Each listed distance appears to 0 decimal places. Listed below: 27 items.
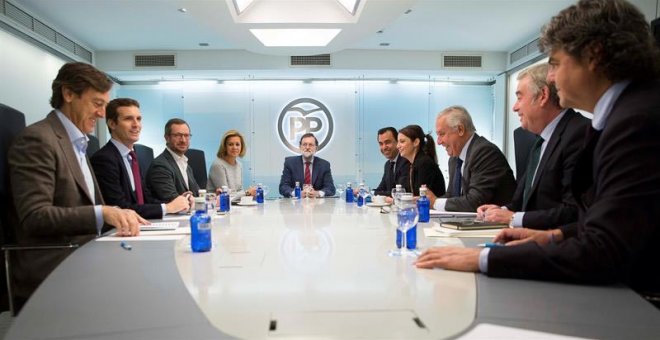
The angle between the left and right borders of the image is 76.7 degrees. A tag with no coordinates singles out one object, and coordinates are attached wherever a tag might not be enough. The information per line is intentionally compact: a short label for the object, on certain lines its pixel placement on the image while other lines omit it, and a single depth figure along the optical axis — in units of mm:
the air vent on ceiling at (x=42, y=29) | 4090
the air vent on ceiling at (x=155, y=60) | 6133
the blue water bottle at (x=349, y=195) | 3449
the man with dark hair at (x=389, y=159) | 4367
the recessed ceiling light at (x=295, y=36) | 3391
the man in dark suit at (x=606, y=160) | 963
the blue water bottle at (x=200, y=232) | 1483
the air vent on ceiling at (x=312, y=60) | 6188
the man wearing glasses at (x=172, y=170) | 3043
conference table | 845
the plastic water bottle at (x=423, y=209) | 2146
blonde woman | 4395
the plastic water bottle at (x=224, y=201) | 2695
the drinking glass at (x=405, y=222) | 1426
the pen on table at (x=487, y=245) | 1429
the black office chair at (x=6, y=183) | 1778
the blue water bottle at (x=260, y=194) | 3387
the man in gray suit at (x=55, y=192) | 1719
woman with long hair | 3506
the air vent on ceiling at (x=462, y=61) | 6332
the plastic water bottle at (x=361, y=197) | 3133
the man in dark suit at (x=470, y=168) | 2627
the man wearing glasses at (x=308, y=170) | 4711
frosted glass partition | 6898
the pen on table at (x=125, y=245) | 1564
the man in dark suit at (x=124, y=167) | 2410
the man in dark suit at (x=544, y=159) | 1769
